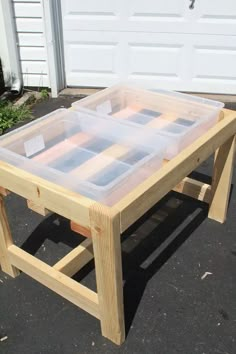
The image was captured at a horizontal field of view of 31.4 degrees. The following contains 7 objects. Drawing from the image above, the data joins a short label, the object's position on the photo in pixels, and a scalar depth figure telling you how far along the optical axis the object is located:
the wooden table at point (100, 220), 1.66
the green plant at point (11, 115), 4.35
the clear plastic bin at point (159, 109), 2.19
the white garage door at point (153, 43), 4.49
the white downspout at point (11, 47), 4.70
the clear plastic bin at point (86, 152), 1.77
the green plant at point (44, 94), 5.02
